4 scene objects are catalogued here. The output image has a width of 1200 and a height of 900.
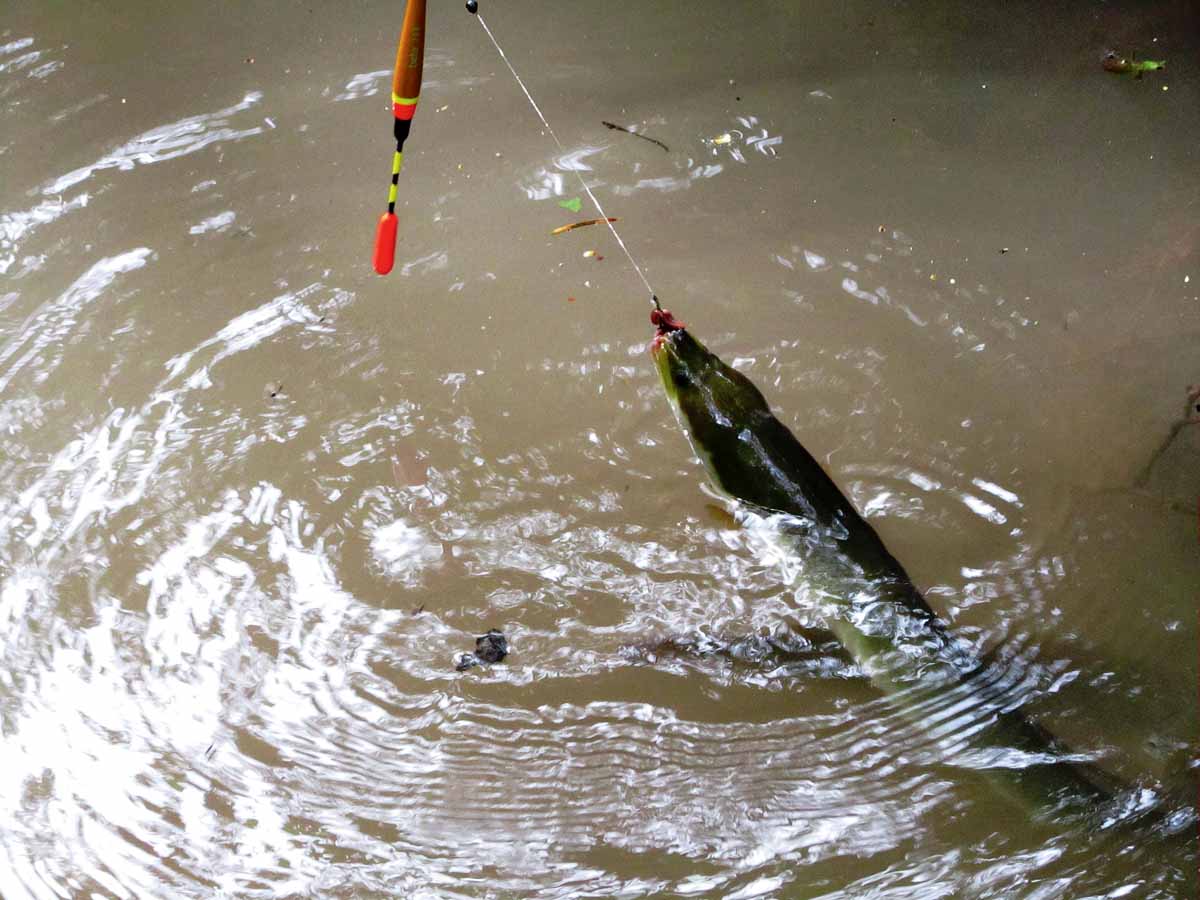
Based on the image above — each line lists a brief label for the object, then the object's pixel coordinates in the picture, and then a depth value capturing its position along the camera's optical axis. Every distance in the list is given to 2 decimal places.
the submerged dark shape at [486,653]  2.94
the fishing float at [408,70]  2.29
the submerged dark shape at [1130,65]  4.36
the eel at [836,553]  2.81
